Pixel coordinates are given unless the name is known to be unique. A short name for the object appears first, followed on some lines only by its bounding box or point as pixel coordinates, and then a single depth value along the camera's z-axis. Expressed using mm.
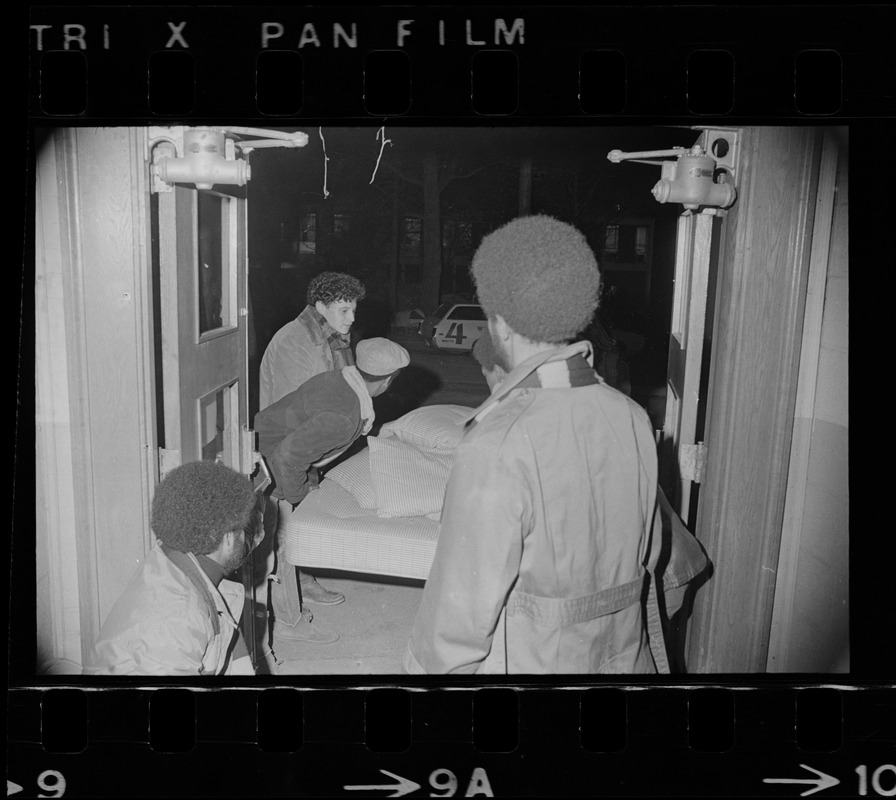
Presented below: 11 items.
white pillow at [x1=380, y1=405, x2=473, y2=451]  2543
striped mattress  2404
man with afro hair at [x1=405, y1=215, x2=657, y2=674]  1843
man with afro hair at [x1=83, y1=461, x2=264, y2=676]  2055
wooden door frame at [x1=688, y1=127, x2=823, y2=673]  2314
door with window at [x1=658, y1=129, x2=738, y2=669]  2543
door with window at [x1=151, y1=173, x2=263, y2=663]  2312
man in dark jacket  2482
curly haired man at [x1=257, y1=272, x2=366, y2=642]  2383
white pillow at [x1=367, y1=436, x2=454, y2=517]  2477
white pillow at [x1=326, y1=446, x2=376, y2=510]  2523
